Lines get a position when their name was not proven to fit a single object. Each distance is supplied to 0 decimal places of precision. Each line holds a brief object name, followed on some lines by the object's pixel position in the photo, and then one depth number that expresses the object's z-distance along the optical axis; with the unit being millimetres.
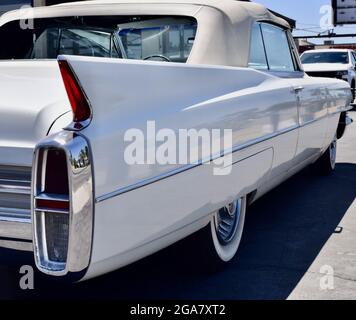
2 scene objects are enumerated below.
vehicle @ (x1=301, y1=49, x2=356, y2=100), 14016
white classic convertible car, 2000
